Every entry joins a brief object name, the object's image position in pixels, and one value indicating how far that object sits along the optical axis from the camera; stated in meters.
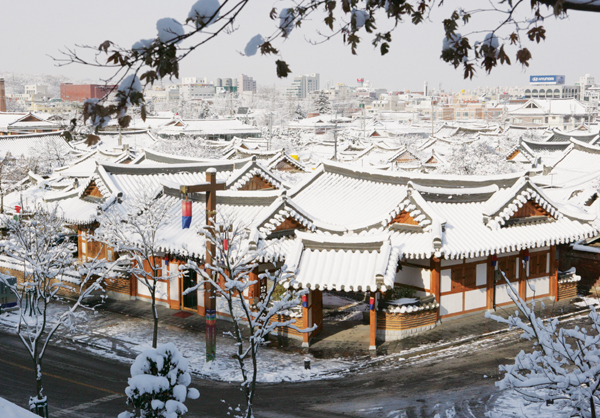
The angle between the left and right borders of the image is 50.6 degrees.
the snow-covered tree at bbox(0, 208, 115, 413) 16.70
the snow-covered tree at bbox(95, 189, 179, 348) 20.19
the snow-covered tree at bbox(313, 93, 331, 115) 147.62
